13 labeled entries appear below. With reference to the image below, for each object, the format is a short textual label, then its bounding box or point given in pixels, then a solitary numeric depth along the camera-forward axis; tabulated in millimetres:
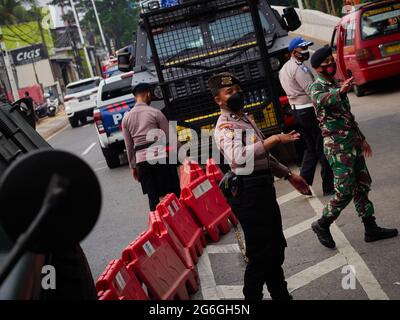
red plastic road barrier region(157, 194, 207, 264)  6910
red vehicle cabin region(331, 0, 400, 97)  14852
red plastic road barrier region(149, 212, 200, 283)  6375
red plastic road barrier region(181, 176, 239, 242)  7664
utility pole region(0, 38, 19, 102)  31328
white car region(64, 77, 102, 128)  29250
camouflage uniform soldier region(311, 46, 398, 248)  6246
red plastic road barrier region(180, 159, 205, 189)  8359
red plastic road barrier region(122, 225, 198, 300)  5707
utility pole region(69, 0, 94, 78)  67125
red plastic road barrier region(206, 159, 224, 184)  8613
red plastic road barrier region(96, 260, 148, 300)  5051
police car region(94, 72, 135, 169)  14531
